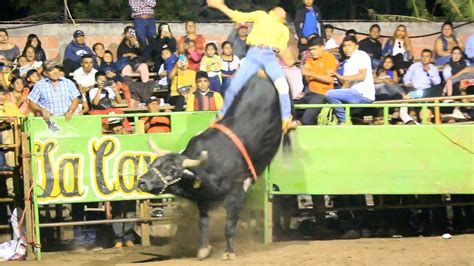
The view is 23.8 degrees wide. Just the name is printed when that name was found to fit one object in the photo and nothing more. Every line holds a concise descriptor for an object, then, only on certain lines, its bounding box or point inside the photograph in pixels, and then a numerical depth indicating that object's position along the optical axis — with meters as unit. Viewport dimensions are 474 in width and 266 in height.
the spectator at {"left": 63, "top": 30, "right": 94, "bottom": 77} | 16.70
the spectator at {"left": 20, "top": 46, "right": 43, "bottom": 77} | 16.41
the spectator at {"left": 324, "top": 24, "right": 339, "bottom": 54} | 18.00
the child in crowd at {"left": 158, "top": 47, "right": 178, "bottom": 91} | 17.08
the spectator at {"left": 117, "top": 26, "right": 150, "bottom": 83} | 17.06
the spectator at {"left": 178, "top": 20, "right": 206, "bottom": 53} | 17.54
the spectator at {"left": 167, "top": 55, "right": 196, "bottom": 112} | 16.27
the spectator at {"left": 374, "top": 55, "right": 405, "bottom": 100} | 15.91
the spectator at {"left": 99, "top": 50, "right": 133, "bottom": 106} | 16.47
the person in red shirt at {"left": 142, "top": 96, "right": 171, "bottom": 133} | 14.00
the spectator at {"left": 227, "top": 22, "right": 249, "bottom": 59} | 17.56
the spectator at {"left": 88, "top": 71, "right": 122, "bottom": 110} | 15.71
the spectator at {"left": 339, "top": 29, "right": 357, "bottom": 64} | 16.61
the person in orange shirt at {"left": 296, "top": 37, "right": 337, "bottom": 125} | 14.61
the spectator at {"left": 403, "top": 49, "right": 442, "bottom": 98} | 17.03
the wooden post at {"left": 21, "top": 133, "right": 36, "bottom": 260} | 13.16
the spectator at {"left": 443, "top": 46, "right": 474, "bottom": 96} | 16.65
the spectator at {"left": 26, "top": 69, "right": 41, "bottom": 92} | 15.56
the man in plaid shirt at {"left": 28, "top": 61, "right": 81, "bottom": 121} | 14.63
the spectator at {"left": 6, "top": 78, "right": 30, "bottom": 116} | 14.96
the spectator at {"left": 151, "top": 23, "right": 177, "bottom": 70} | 17.75
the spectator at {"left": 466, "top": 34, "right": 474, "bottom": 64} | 18.44
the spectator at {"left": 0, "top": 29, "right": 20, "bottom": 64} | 16.78
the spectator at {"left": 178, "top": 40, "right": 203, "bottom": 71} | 17.22
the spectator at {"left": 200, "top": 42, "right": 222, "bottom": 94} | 16.62
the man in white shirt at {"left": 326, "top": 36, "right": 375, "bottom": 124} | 14.33
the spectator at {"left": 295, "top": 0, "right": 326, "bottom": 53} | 18.02
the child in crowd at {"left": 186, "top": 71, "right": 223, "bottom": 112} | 14.85
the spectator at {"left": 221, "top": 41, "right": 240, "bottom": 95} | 16.91
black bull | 12.36
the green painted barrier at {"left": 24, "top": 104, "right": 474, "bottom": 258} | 13.50
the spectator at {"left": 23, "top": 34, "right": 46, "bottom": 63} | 16.72
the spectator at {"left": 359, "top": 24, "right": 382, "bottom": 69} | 18.23
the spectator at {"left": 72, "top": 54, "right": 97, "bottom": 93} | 16.22
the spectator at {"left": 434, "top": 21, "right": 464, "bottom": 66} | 18.47
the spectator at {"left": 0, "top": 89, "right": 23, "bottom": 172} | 13.59
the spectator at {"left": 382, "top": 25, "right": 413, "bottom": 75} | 18.25
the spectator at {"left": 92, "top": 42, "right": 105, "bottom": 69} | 16.91
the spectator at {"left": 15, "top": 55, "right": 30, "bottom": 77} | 16.34
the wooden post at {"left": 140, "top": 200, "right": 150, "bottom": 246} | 13.84
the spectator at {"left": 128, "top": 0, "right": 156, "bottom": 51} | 17.86
